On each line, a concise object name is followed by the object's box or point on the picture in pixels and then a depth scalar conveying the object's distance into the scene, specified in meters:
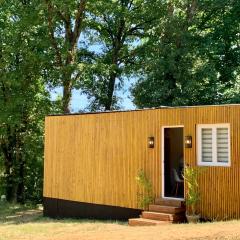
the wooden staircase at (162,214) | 12.73
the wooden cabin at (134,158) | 12.49
